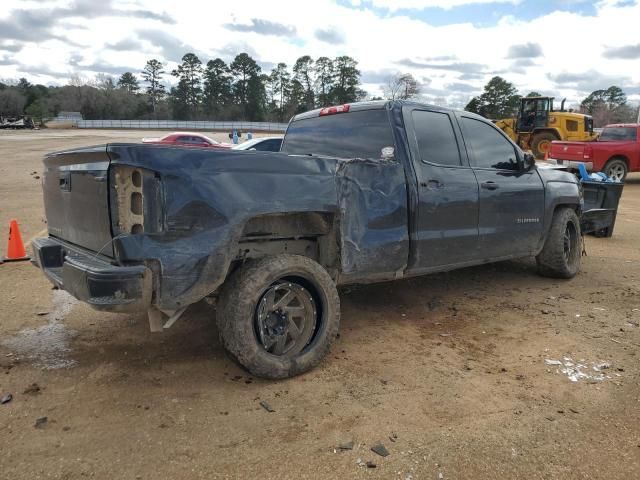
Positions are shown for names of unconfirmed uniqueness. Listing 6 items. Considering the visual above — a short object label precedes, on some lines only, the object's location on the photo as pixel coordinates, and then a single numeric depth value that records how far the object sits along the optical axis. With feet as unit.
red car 67.41
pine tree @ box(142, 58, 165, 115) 327.88
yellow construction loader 73.15
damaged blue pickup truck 9.59
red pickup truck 47.60
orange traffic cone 20.04
